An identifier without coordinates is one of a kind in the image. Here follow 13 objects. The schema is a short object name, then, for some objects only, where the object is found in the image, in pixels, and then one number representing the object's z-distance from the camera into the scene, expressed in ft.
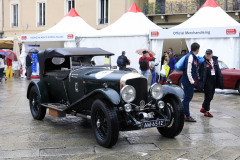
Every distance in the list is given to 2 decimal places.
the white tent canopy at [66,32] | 62.40
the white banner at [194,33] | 45.68
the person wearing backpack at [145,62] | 45.29
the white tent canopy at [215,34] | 46.34
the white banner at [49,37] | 62.18
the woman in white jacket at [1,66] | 60.59
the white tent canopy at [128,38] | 55.47
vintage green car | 18.75
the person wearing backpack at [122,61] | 51.52
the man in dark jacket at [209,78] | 26.50
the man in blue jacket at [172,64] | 53.06
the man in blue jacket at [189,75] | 25.07
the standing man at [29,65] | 67.15
